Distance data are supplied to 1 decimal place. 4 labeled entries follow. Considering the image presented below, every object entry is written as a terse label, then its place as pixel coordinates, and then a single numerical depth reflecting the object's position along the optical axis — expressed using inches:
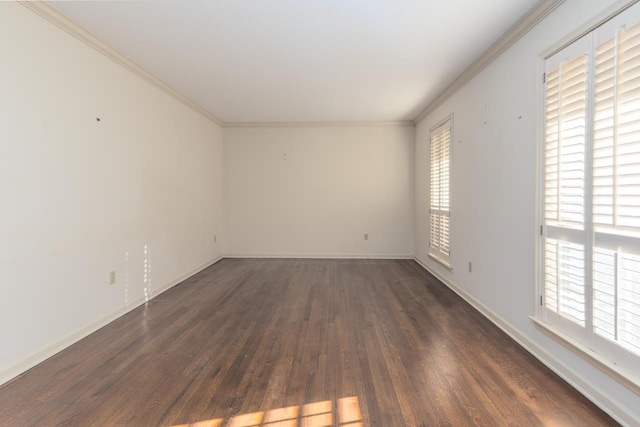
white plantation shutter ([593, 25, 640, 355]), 66.6
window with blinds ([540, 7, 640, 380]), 67.5
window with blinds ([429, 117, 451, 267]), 180.7
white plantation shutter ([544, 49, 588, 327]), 81.7
